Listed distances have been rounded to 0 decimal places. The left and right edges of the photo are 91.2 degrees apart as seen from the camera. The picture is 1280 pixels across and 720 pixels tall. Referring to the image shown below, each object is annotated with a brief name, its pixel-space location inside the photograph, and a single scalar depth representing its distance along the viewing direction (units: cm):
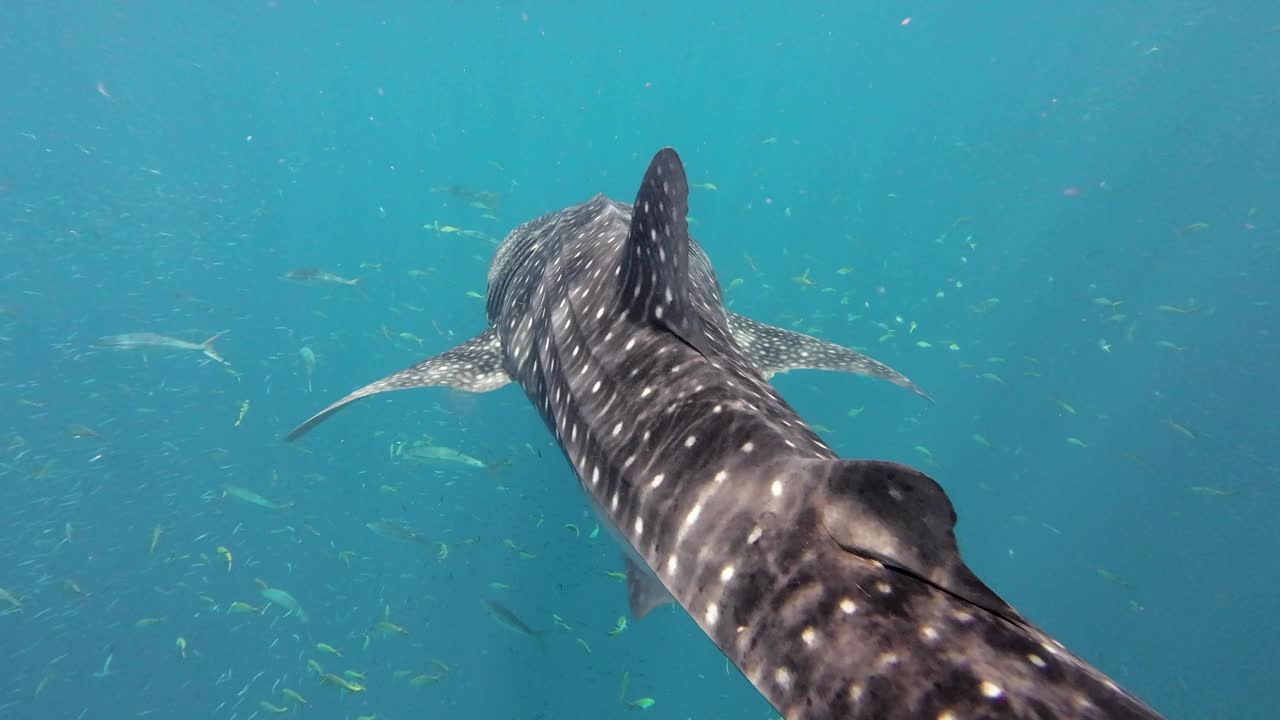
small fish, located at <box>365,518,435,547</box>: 922
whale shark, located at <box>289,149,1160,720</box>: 155
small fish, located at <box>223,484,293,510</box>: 973
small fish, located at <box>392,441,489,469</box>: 873
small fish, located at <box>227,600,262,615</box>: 898
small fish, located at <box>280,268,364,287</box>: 1178
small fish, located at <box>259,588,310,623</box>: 911
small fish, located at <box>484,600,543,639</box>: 806
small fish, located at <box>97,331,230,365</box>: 992
